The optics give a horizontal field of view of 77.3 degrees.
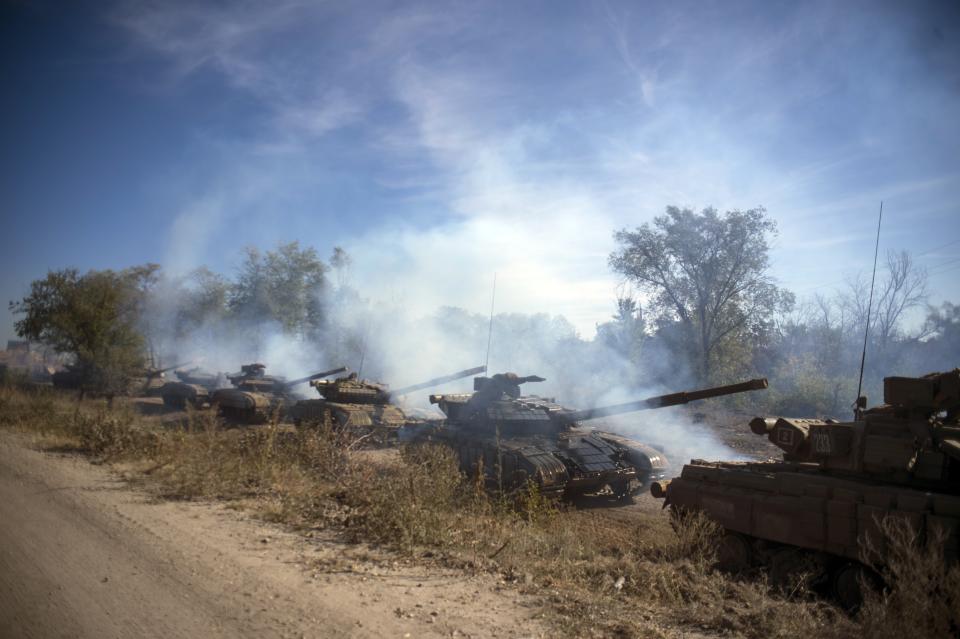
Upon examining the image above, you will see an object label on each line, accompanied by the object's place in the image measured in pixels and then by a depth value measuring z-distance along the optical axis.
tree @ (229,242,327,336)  33.84
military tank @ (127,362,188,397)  26.18
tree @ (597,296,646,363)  26.64
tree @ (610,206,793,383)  24.30
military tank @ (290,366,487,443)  14.91
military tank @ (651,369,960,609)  6.14
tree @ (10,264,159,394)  21.72
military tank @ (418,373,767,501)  10.27
